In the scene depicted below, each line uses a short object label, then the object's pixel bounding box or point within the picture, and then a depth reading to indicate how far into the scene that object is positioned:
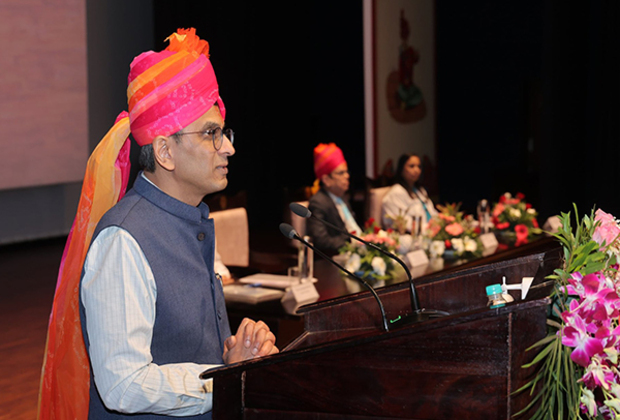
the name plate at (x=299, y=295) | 2.99
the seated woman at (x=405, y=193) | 5.51
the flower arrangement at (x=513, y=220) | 4.80
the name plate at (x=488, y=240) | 4.39
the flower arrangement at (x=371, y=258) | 3.46
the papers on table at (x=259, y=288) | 3.06
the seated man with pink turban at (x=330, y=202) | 4.73
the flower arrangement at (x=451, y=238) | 4.13
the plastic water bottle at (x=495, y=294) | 1.20
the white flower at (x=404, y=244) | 3.94
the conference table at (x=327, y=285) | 2.86
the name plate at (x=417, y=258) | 3.86
